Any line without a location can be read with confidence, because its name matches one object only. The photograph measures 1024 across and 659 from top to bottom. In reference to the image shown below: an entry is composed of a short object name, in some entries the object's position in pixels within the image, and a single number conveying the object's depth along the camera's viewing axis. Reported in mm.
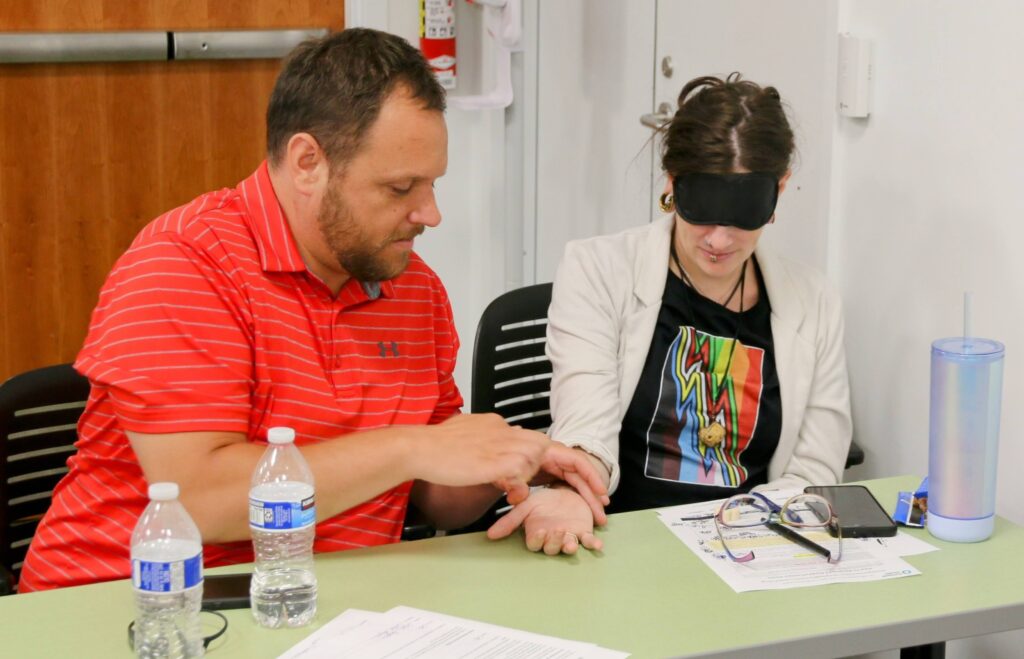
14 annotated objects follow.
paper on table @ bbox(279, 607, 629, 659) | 1394
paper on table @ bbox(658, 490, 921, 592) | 1626
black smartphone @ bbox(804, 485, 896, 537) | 1782
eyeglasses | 1719
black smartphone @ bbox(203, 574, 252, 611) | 1504
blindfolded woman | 2086
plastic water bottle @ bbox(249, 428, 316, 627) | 1428
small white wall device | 2326
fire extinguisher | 3781
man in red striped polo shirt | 1609
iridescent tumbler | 1735
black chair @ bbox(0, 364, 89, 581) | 1999
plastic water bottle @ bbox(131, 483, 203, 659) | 1338
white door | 2455
